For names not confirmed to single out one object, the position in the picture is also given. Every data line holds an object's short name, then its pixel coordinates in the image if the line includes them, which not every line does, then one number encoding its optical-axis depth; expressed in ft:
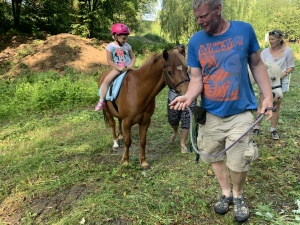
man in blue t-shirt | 7.08
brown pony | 10.30
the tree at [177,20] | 64.80
